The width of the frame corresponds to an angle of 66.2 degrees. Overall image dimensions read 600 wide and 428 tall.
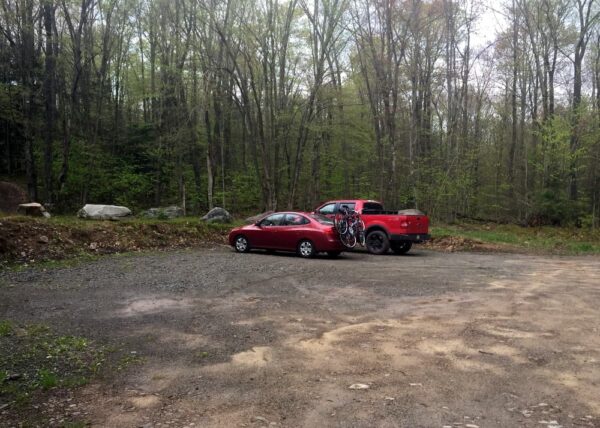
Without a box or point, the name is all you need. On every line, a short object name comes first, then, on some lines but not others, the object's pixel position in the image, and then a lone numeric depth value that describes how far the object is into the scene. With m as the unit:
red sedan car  13.80
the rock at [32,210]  16.67
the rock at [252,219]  21.41
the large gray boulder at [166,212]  23.15
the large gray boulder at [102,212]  18.41
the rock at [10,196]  22.86
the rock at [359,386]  4.37
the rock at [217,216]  20.92
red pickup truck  15.20
